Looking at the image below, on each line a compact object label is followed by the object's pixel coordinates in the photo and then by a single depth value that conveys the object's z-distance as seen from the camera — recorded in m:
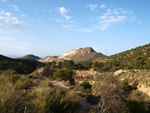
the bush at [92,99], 7.91
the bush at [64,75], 19.51
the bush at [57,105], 4.38
